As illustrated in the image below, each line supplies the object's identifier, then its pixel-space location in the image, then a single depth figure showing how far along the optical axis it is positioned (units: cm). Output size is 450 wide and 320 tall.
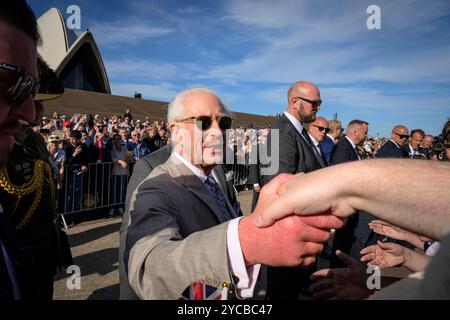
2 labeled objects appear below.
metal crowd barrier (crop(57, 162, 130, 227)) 650
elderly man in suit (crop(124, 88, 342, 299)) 118
